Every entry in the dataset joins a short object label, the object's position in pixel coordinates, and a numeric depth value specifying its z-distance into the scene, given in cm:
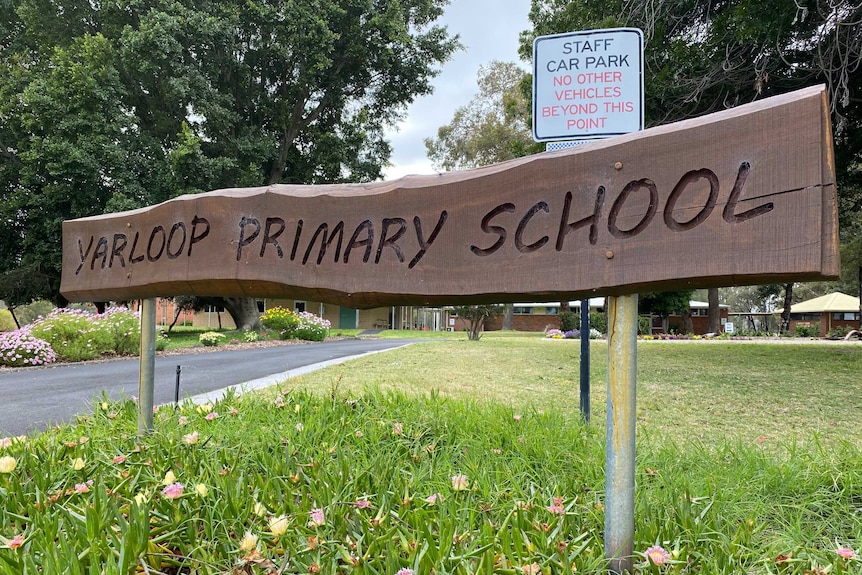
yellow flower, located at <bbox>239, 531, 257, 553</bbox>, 136
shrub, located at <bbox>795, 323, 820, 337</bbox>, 2372
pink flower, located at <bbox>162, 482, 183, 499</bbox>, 161
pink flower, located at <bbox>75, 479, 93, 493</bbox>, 182
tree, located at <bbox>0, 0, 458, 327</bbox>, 1310
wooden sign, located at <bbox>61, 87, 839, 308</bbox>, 126
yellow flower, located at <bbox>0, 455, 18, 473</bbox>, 187
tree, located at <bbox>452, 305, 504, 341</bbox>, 1583
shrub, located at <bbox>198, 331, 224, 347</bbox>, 1337
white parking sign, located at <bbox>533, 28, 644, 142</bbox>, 297
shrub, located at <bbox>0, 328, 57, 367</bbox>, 822
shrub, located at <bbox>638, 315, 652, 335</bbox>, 2156
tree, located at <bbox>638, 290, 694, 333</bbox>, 2112
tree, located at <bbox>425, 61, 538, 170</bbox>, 2278
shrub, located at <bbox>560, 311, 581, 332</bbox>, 2377
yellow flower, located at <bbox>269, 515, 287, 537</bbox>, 142
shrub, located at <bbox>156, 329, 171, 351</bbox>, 1109
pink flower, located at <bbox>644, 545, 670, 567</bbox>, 134
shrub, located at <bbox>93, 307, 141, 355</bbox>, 1021
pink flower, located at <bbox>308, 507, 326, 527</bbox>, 147
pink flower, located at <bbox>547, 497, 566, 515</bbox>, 164
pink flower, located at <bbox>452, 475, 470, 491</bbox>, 176
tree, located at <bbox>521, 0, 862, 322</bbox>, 571
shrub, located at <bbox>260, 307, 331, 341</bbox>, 1752
